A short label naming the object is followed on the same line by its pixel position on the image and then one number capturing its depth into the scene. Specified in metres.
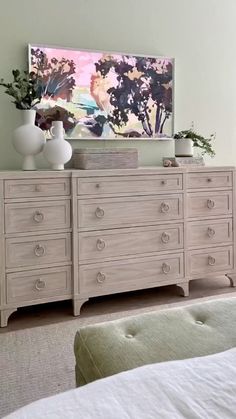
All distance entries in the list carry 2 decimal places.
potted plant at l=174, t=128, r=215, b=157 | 3.20
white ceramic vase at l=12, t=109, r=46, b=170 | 2.68
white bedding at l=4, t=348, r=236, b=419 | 0.74
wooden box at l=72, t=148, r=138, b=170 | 2.78
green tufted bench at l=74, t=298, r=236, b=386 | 1.31
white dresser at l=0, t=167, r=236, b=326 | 2.54
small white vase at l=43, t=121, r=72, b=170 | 2.71
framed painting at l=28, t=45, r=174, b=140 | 2.98
